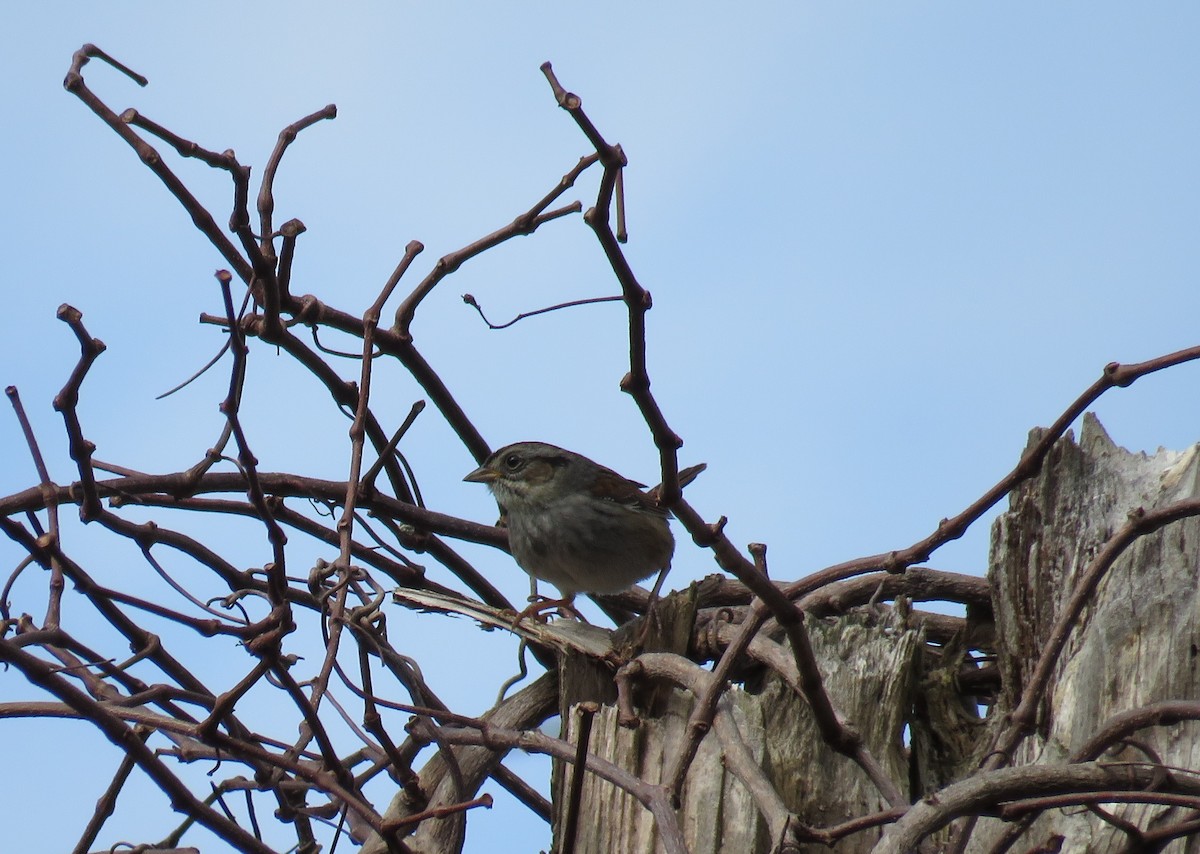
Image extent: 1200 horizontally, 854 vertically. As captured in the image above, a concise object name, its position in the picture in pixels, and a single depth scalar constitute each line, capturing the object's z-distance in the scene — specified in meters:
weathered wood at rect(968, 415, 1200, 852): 5.53
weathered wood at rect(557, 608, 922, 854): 5.30
